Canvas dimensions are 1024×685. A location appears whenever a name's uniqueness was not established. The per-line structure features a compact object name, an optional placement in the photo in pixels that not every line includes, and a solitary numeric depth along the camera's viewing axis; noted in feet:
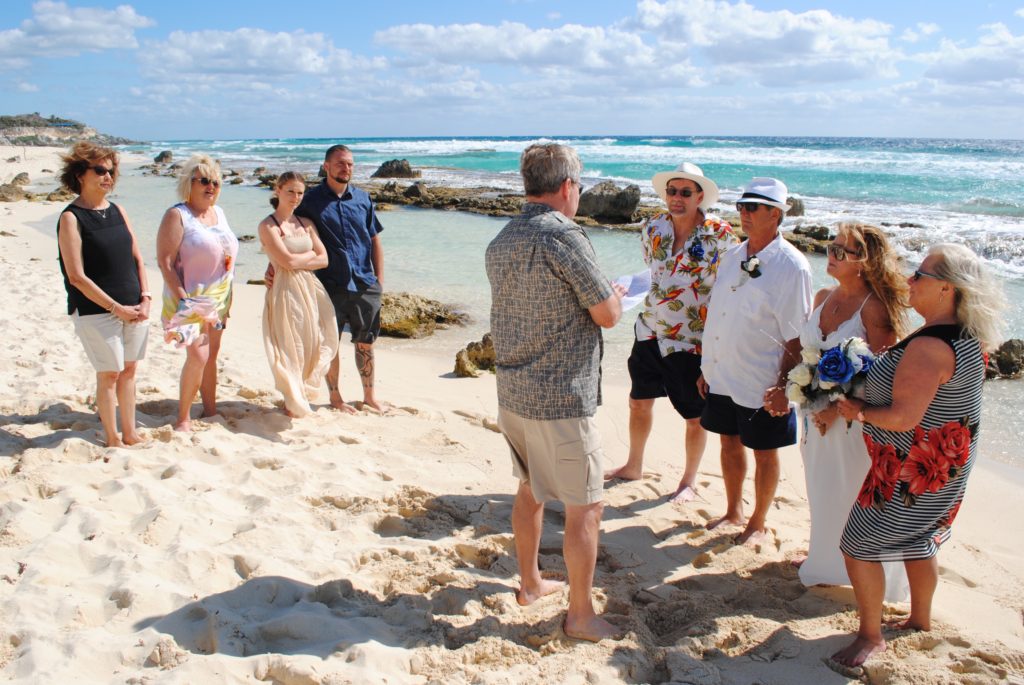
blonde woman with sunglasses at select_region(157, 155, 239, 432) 16.02
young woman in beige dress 17.35
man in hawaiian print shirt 14.52
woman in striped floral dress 8.91
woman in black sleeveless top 14.20
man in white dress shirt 12.46
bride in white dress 11.18
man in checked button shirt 9.52
